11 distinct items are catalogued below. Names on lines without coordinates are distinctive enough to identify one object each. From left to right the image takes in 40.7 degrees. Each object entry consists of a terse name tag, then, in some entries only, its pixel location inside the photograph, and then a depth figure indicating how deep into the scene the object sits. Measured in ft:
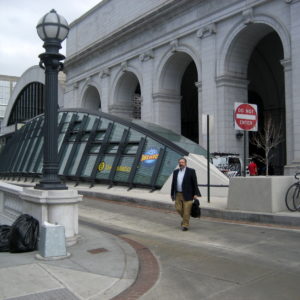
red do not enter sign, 39.91
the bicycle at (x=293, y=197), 34.65
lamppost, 25.53
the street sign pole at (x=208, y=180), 43.61
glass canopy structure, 56.03
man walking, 30.78
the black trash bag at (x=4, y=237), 23.16
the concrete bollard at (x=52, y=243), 21.08
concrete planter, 34.63
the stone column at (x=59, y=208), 24.16
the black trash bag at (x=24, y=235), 22.57
